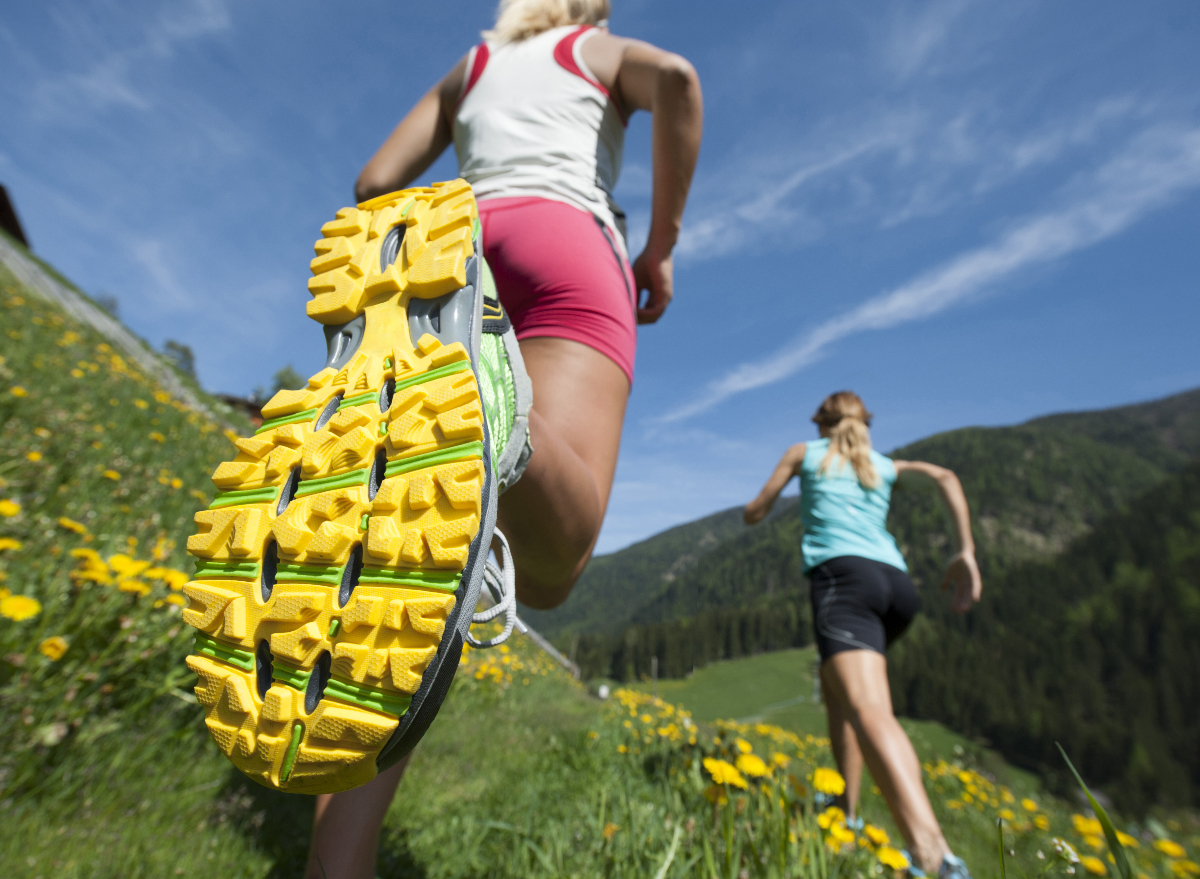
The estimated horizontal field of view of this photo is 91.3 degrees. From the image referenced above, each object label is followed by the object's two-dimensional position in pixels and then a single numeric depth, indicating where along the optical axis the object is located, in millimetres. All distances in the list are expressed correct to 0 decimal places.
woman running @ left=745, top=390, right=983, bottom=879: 1992
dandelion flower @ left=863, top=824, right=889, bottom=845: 1512
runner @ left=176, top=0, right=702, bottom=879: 692
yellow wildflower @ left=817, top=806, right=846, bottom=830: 1498
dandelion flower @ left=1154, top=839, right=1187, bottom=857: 1887
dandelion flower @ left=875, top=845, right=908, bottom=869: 1389
